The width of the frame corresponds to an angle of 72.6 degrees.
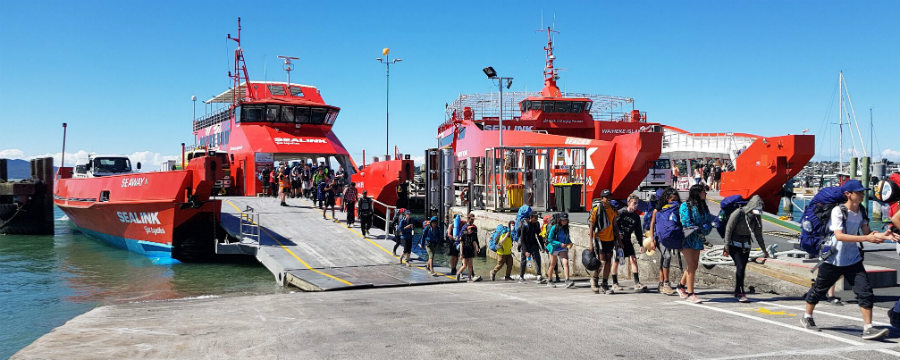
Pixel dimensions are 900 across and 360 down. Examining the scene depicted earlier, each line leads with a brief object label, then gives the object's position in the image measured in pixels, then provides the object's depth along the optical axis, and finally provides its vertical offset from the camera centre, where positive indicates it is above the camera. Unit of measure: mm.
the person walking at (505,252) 11688 -1365
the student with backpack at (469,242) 11781 -1176
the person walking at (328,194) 19359 -411
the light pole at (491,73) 19641 +3480
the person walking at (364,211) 16609 -813
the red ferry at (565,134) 17266 +2168
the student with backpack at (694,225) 7508 -528
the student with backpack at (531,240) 11039 -1058
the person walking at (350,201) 18297 -597
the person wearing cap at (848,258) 5379 -692
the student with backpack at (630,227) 9148 -687
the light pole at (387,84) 31295 +5147
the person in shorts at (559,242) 10266 -1018
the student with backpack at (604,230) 8656 -692
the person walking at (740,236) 7457 -668
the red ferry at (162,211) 16766 -898
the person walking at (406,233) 13758 -1181
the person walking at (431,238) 12773 -1193
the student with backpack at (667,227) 7613 -573
